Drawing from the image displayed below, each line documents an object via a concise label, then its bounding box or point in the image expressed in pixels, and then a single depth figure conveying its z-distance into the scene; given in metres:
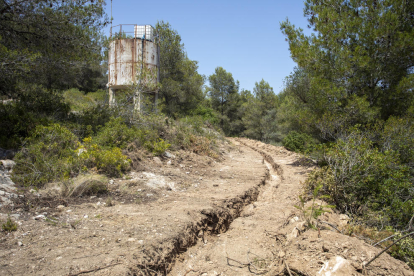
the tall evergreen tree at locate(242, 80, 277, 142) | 29.30
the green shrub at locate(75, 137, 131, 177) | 6.05
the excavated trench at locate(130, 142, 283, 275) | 3.24
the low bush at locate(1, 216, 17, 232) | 3.34
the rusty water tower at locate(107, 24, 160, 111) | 12.95
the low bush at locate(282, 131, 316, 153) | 15.22
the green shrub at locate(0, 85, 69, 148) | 6.14
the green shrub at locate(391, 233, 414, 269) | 3.85
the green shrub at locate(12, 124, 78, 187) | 5.08
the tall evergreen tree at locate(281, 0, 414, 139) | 8.56
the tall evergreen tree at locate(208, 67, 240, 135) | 36.00
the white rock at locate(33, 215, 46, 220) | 3.82
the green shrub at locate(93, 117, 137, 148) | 7.59
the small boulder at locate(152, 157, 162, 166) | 8.06
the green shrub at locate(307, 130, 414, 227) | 5.13
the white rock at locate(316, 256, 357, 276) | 2.84
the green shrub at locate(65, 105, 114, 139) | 7.79
